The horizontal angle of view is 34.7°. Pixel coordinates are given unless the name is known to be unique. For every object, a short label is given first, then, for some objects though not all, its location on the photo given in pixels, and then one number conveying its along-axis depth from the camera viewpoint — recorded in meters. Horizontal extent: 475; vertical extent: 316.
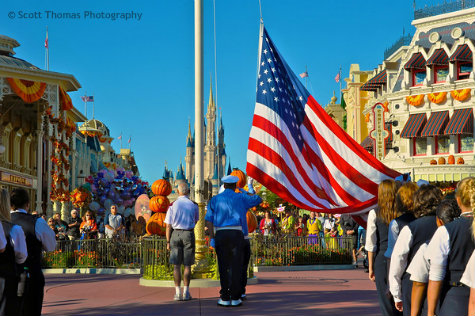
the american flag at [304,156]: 10.81
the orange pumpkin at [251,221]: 14.55
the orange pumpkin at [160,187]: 15.96
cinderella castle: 178.00
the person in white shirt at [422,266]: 5.32
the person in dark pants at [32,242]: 6.75
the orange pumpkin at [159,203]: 15.89
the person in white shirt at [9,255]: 6.25
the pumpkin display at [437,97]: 41.78
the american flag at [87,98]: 73.38
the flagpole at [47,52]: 39.69
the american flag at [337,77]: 63.38
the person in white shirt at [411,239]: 5.89
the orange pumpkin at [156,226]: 16.02
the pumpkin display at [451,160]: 41.05
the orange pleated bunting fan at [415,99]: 42.94
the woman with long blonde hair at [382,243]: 6.98
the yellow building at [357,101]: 56.34
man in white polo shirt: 11.12
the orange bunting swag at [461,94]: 40.72
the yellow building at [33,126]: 28.97
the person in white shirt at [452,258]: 4.84
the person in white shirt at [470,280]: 4.43
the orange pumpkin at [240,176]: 14.10
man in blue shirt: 10.34
